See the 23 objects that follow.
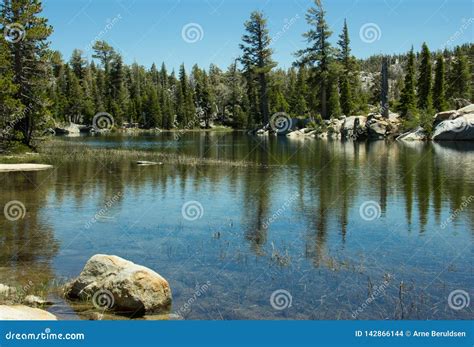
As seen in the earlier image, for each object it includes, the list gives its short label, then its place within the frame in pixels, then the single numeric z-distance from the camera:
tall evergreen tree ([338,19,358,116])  88.19
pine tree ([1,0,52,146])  44.94
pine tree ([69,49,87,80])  145.12
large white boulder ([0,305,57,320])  8.81
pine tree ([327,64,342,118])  84.00
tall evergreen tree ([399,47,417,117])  79.75
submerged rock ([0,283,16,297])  11.41
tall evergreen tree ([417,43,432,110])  87.25
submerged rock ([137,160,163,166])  40.51
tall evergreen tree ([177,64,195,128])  142.09
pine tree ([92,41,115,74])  139.00
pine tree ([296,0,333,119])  82.44
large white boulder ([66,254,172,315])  10.99
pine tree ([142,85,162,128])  136.25
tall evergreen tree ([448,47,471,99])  95.62
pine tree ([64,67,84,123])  127.66
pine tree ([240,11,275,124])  87.94
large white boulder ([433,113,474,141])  65.62
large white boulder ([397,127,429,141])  70.31
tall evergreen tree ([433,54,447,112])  84.88
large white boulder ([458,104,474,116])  68.08
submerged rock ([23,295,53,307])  11.01
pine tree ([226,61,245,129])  138.12
